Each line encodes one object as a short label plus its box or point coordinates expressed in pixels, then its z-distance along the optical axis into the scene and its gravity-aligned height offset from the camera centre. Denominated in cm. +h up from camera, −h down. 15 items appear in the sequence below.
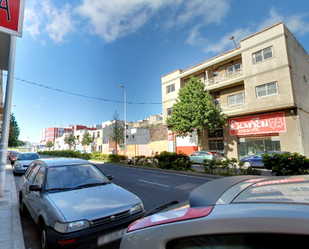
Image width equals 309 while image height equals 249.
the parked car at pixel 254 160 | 1412 -130
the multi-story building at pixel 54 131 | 10162 +1059
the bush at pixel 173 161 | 1188 -102
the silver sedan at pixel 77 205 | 256 -96
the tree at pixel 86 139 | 4719 +250
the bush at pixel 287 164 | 749 -89
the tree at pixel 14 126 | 3624 +539
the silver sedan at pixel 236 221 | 83 -41
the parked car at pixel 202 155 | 1664 -93
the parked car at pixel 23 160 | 1133 -66
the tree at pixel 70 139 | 5413 +313
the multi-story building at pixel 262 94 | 1518 +494
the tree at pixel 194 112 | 1805 +353
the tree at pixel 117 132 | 2638 +240
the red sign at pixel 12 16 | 539 +423
